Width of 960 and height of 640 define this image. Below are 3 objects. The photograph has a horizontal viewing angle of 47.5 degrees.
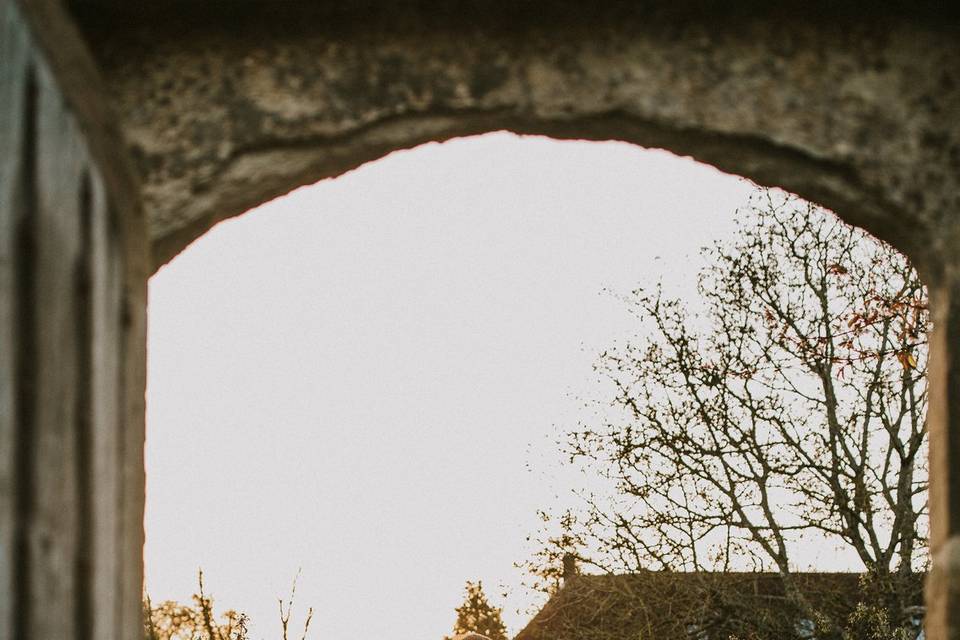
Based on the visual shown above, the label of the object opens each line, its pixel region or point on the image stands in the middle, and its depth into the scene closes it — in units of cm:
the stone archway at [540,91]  207
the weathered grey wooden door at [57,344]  146
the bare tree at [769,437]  958
